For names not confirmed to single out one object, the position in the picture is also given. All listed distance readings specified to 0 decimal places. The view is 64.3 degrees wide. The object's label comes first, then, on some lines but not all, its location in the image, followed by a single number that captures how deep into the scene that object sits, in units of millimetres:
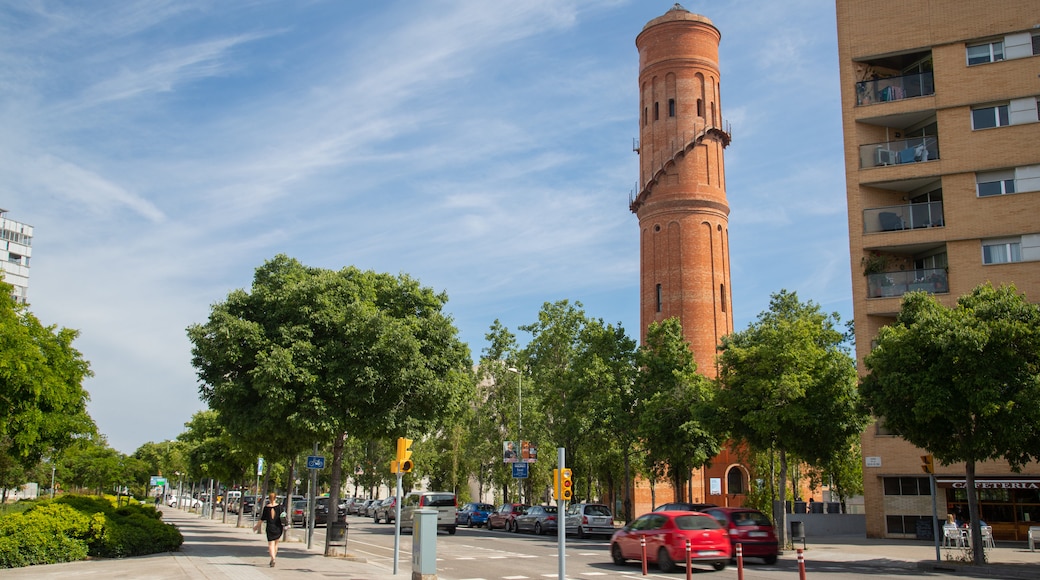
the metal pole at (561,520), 13278
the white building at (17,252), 106875
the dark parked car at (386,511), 47312
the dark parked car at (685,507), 29438
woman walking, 19120
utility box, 15293
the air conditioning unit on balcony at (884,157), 34434
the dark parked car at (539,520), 39812
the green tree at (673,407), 34094
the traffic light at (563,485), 13867
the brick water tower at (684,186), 56156
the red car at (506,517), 43344
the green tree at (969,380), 20109
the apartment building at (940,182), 31516
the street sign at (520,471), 43156
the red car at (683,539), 19375
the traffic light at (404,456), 17422
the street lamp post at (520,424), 47306
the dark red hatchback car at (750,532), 22156
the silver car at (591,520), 36444
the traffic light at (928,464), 21578
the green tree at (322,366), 22188
